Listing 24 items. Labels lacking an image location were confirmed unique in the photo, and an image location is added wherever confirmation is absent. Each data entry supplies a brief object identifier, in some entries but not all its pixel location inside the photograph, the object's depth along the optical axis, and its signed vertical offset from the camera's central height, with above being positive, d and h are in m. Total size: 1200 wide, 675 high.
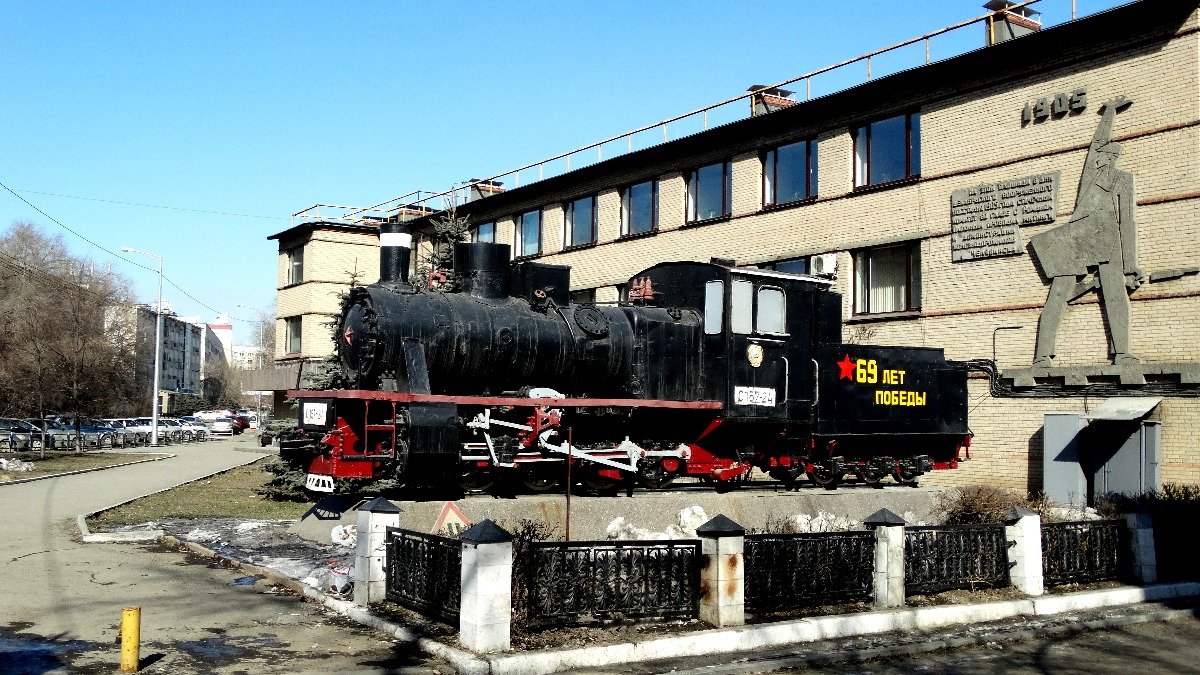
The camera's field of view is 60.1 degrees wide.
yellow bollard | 8.76 -2.09
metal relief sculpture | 19.67 +2.85
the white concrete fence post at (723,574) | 10.89 -1.90
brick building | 19.09 +4.41
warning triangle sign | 12.88 -1.60
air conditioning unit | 18.94 +2.36
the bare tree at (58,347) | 42.31 +1.84
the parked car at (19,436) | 43.53 -1.99
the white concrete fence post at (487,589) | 9.46 -1.81
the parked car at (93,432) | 50.06 -2.08
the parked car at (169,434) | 62.12 -2.66
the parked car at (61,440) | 47.31 -2.25
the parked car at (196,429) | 66.19 -2.47
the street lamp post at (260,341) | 138.45 +7.29
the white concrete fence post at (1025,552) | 13.59 -2.06
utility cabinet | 18.80 -1.12
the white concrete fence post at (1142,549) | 14.84 -2.19
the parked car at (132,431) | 54.23 -2.21
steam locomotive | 14.08 +0.11
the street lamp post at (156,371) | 52.03 +0.99
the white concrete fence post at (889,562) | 12.37 -1.99
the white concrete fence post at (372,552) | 11.47 -1.78
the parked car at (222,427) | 78.75 -2.73
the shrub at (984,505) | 16.58 -1.83
